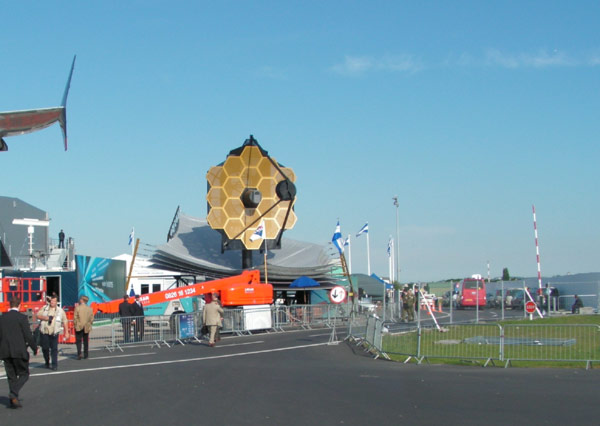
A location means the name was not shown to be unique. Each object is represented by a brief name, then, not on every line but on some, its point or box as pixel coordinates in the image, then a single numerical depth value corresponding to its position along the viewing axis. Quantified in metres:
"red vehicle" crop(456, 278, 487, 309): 53.66
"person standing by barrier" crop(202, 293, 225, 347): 21.88
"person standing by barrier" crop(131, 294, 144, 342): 22.41
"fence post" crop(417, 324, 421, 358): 15.86
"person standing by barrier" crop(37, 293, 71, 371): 16.06
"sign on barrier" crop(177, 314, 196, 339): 23.16
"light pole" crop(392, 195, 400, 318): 48.59
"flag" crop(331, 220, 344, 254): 36.47
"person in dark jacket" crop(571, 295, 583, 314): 35.44
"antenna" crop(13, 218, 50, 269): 37.67
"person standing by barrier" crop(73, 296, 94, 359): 18.50
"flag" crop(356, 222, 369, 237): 52.14
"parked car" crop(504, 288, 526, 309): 43.81
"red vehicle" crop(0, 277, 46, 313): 21.08
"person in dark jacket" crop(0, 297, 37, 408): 10.53
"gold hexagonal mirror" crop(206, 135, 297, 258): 36.84
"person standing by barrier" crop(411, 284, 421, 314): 32.13
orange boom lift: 24.77
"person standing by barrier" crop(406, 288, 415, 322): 31.61
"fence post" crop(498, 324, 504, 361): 15.20
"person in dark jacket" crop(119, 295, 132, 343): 22.06
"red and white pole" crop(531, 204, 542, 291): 27.93
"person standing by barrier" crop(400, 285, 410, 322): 31.89
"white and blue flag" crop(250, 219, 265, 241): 34.53
